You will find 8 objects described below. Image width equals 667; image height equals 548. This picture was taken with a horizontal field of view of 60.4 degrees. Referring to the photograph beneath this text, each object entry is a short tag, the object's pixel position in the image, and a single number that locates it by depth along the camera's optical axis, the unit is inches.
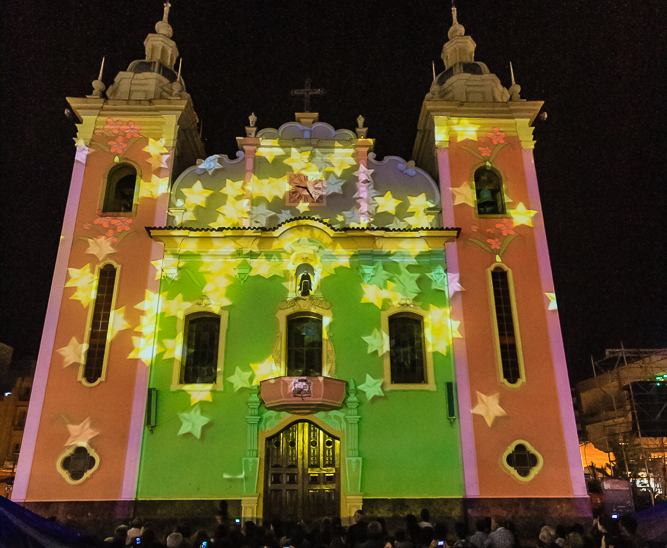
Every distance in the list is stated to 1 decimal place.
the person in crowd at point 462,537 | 302.4
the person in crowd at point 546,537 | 318.5
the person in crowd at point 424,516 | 385.7
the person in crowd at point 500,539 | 323.0
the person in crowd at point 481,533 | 331.0
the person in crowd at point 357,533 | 321.3
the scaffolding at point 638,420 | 994.1
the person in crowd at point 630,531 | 270.4
